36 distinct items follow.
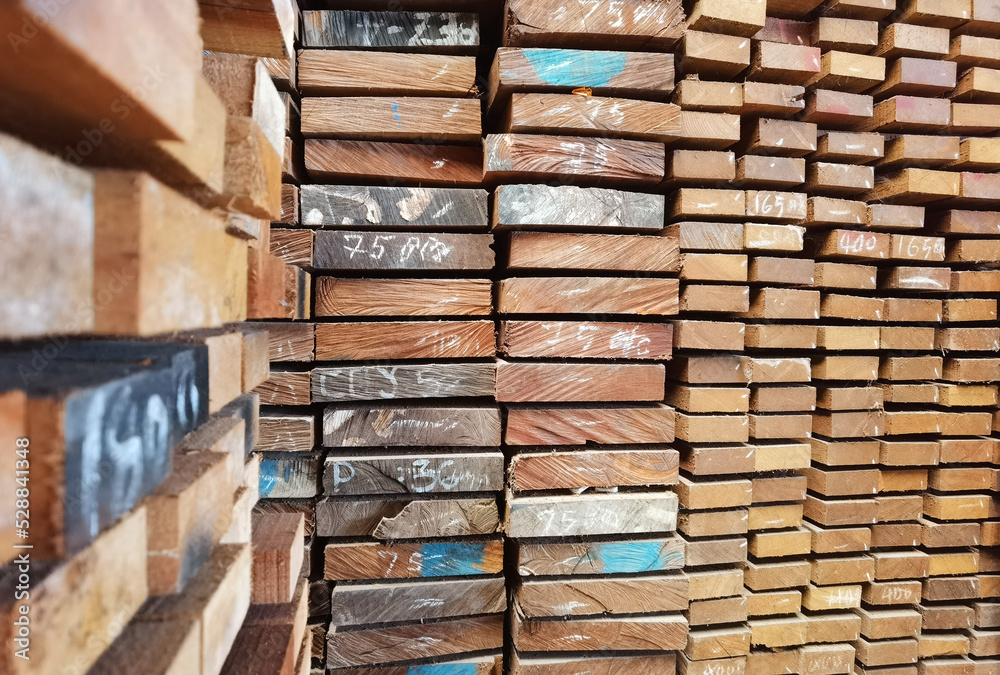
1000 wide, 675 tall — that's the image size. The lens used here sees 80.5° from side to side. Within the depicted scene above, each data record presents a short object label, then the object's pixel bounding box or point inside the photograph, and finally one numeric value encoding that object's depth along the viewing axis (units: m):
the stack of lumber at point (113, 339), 0.18
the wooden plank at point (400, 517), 0.65
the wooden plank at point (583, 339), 0.65
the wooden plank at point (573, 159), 0.62
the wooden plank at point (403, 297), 0.64
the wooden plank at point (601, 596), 0.67
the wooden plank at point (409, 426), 0.65
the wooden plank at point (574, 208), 0.63
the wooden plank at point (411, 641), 0.65
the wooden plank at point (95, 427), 0.17
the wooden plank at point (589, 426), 0.66
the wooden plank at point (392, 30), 0.65
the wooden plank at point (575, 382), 0.65
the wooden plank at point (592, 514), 0.66
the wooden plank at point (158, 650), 0.23
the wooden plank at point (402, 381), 0.65
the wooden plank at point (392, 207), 0.65
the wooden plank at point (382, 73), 0.63
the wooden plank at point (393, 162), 0.65
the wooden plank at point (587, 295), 0.65
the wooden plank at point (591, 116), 0.63
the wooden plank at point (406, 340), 0.65
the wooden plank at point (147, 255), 0.23
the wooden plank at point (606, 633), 0.67
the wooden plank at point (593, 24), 0.62
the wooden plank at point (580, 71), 0.63
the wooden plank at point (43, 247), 0.19
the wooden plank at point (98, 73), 0.17
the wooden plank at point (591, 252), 0.65
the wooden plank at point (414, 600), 0.65
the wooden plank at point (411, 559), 0.65
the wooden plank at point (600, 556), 0.67
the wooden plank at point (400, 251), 0.64
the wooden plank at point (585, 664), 0.67
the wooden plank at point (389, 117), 0.64
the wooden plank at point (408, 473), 0.65
